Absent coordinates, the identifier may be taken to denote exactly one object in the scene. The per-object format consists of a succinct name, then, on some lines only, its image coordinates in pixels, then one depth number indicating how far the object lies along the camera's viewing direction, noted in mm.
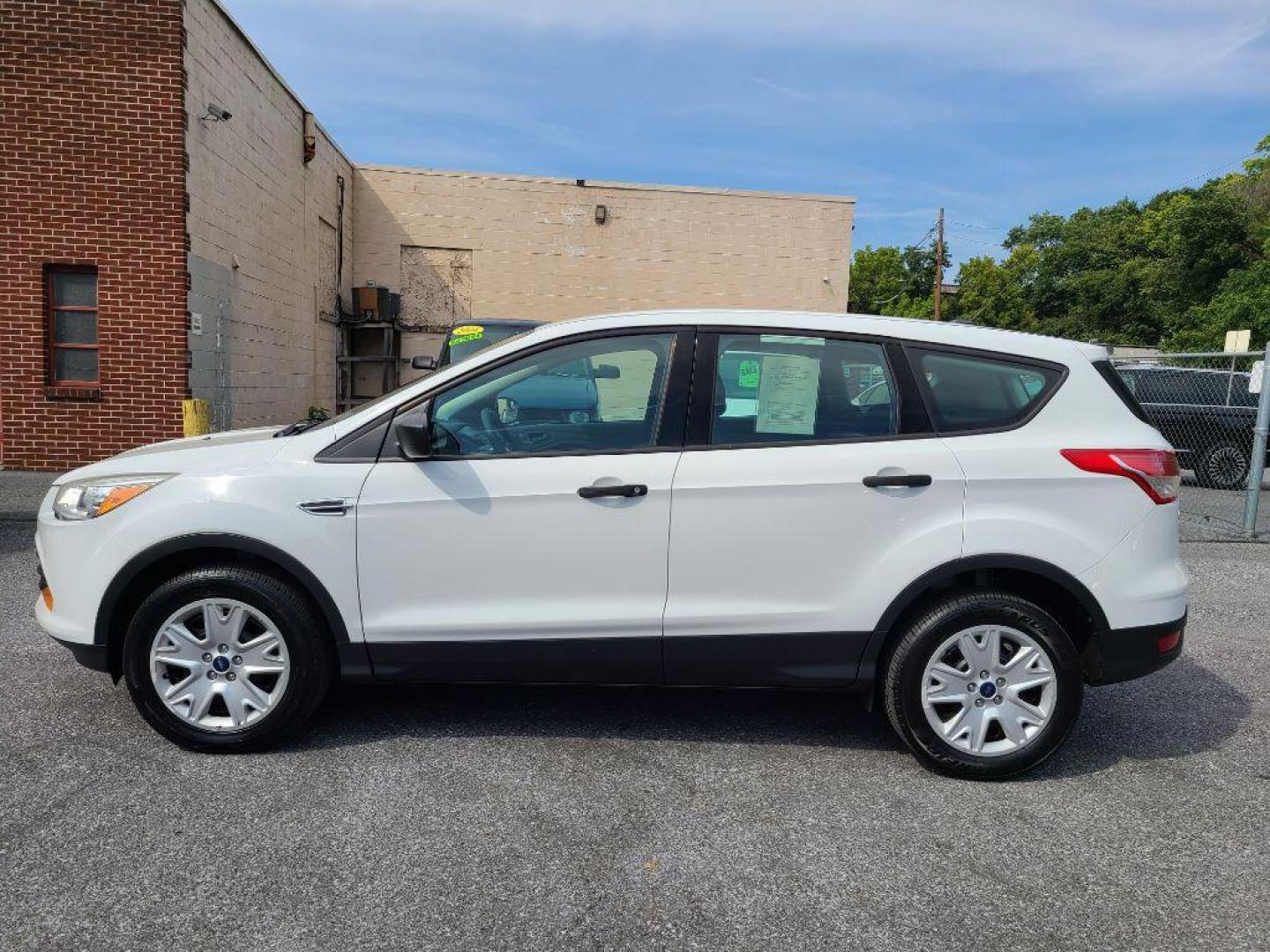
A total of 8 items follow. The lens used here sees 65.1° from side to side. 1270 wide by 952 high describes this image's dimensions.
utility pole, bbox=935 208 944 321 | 49412
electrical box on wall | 21336
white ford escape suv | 3738
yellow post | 11076
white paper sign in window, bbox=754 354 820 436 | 3861
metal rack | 22156
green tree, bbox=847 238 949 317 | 74000
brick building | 11445
